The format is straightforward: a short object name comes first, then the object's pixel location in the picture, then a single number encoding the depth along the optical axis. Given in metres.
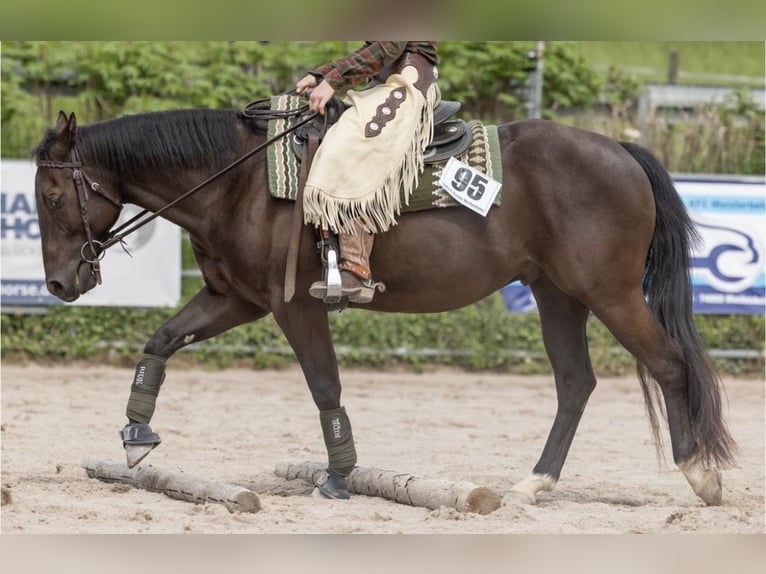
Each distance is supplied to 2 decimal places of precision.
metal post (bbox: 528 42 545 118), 21.59
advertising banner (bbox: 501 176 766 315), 20.30
